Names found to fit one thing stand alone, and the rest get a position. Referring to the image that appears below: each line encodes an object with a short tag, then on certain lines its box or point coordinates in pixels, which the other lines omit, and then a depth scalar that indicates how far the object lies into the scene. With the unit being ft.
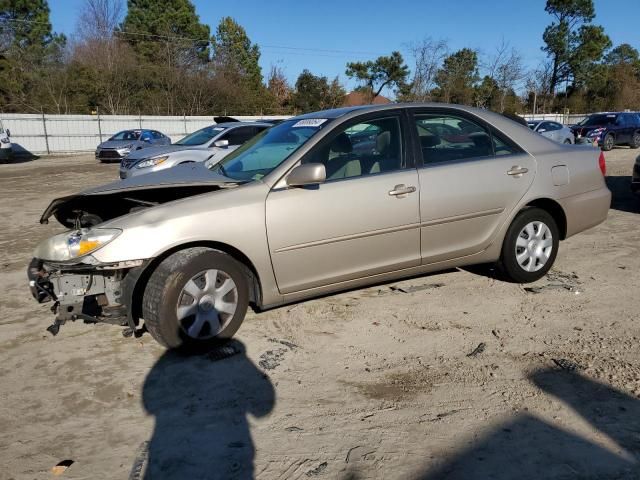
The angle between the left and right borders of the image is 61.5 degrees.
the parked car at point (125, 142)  71.61
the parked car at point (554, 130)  60.24
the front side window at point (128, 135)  76.69
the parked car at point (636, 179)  27.35
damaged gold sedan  11.79
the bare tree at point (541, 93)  142.61
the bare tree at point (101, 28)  124.26
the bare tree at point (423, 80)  104.32
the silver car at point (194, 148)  34.40
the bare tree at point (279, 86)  159.84
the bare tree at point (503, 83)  117.08
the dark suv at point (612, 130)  69.36
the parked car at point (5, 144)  68.23
